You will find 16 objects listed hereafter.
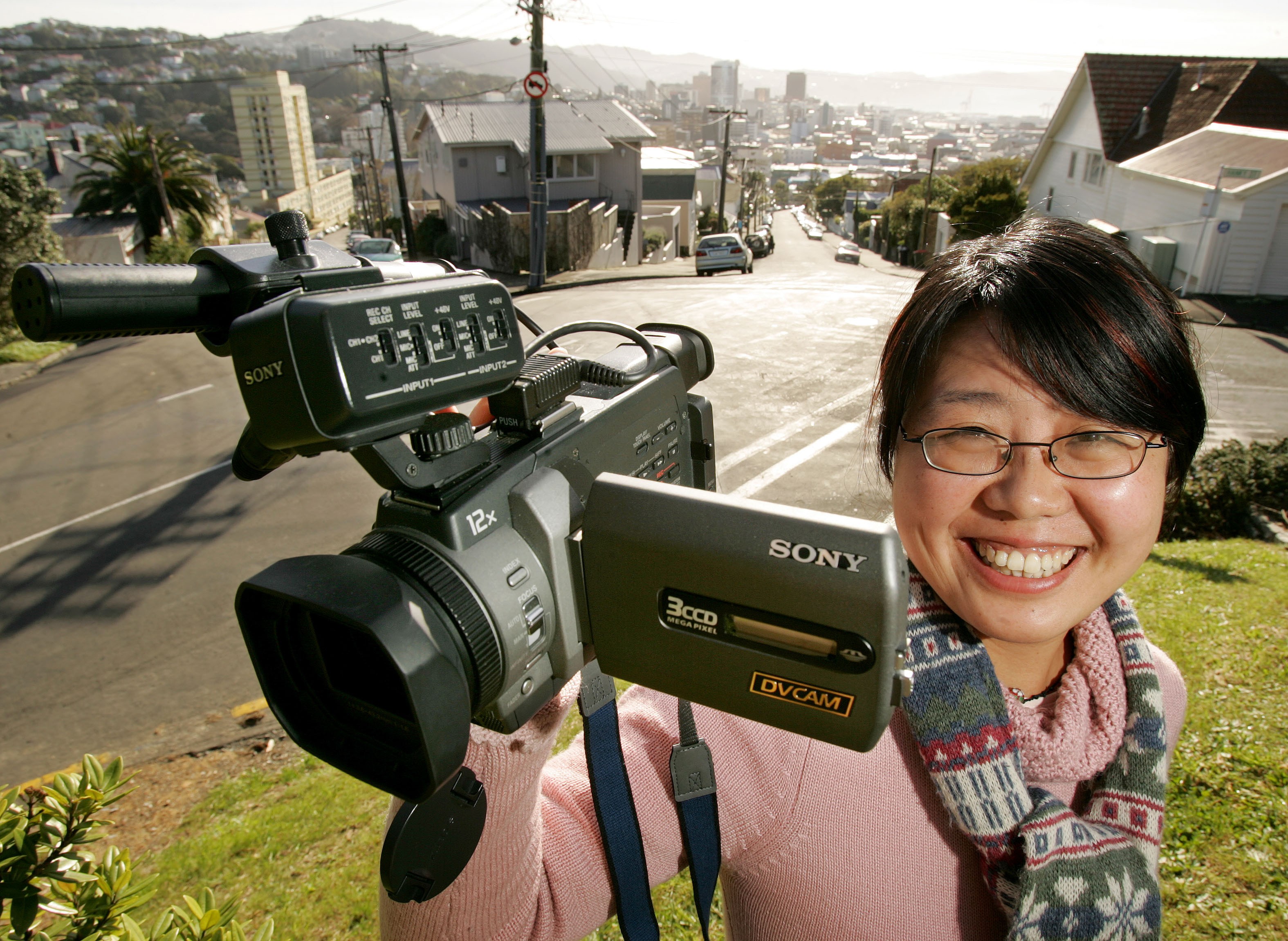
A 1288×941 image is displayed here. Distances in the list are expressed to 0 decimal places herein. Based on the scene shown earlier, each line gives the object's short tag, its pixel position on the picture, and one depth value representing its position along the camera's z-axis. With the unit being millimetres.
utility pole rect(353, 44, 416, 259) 26812
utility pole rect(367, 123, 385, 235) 41156
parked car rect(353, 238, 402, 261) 21406
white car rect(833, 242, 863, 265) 36447
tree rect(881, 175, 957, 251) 35906
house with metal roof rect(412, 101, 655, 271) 32250
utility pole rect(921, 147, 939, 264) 31766
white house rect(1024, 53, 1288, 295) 16391
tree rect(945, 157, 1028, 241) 24938
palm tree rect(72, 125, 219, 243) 24750
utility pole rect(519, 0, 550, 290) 18078
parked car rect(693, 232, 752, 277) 24703
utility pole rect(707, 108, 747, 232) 35031
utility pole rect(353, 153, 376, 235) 56625
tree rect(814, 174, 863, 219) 91625
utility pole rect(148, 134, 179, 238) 23625
